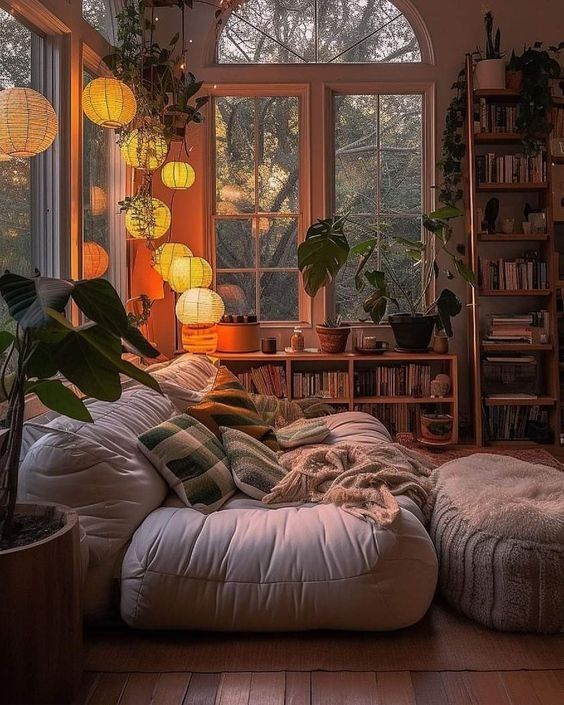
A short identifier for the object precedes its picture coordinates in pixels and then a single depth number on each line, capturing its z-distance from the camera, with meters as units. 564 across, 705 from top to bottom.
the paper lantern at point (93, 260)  4.33
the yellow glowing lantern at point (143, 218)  4.72
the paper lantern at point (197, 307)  5.11
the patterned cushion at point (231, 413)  3.37
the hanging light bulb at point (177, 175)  5.16
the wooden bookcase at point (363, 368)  5.46
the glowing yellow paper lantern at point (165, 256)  5.10
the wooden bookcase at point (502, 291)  5.46
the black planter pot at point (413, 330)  5.53
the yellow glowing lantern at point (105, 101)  4.00
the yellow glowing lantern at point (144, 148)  4.64
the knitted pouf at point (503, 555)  2.45
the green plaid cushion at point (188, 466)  2.81
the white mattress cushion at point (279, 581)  2.41
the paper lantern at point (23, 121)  3.02
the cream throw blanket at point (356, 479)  2.66
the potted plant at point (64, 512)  1.85
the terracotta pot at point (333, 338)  5.54
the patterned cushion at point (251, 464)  2.94
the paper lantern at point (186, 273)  5.14
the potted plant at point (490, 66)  5.44
